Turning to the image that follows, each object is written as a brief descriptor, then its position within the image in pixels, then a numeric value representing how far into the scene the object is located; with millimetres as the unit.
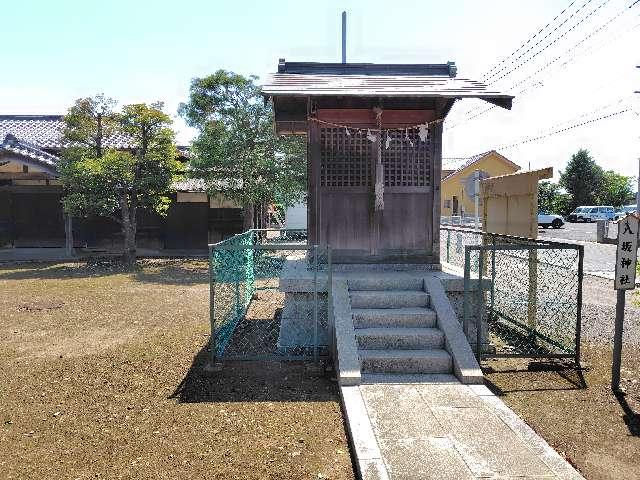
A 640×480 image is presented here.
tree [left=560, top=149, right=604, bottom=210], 46969
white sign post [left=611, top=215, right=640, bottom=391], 5176
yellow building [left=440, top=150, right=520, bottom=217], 41688
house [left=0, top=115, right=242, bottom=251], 19297
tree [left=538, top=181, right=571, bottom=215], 48656
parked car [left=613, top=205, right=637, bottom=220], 39488
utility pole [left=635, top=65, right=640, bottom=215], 17497
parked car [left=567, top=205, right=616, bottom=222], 41719
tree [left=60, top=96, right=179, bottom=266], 15258
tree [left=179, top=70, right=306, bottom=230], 15938
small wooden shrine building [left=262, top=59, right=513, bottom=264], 7605
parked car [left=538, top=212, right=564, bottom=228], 37250
